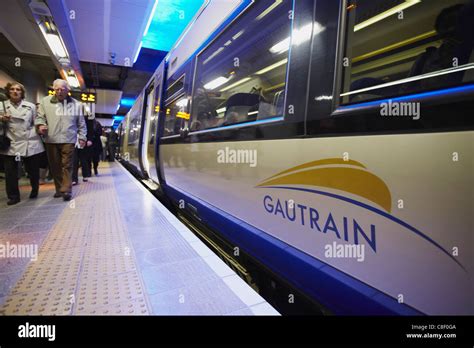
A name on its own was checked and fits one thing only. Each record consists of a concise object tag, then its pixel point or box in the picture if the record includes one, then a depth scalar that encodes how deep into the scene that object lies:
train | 0.85
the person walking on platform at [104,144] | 12.86
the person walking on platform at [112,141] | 15.90
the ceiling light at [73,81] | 9.77
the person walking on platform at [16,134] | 3.34
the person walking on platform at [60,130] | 3.55
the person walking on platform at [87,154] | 5.59
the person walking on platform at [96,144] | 6.89
